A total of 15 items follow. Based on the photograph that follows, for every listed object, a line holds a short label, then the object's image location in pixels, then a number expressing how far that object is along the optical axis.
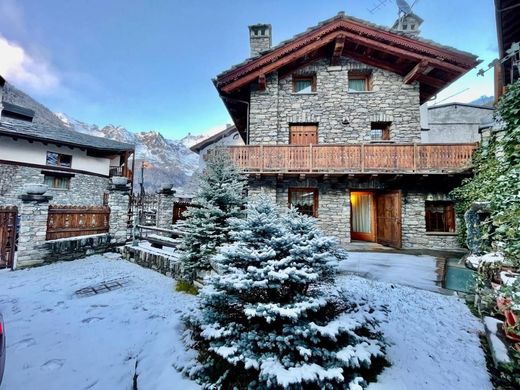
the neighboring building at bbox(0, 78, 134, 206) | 15.19
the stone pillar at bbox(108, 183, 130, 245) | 8.84
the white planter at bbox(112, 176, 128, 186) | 8.71
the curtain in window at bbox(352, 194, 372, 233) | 11.13
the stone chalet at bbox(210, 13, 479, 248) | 9.18
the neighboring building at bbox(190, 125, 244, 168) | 21.44
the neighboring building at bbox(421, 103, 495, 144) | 17.88
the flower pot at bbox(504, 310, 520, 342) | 2.77
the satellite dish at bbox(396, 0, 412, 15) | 12.84
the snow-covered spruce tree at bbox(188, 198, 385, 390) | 2.41
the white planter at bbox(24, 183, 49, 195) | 7.03
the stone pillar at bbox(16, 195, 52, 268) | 6.84
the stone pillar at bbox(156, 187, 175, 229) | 9.59
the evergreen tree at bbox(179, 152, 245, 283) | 5.61
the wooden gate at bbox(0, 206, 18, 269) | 6.64
